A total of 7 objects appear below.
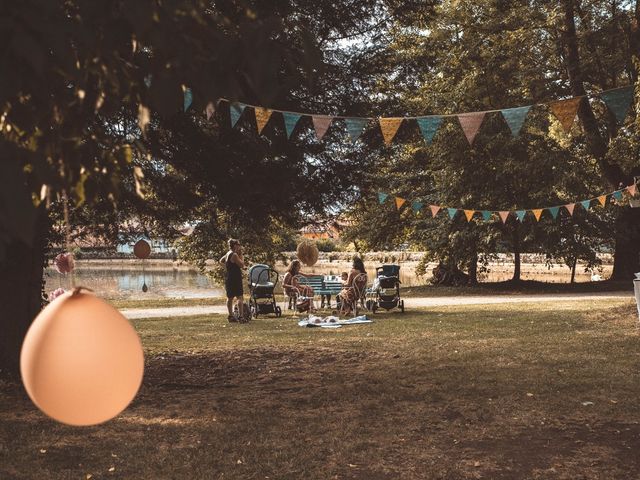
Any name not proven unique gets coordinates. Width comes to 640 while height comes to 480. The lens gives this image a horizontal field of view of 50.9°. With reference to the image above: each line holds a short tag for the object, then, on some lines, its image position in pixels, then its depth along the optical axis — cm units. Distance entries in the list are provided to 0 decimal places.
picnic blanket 1235
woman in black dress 1294
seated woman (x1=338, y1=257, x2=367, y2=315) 1394
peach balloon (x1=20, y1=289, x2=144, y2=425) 207
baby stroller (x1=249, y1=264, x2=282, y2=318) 1409
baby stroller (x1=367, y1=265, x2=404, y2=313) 1433
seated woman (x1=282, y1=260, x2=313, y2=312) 1466
